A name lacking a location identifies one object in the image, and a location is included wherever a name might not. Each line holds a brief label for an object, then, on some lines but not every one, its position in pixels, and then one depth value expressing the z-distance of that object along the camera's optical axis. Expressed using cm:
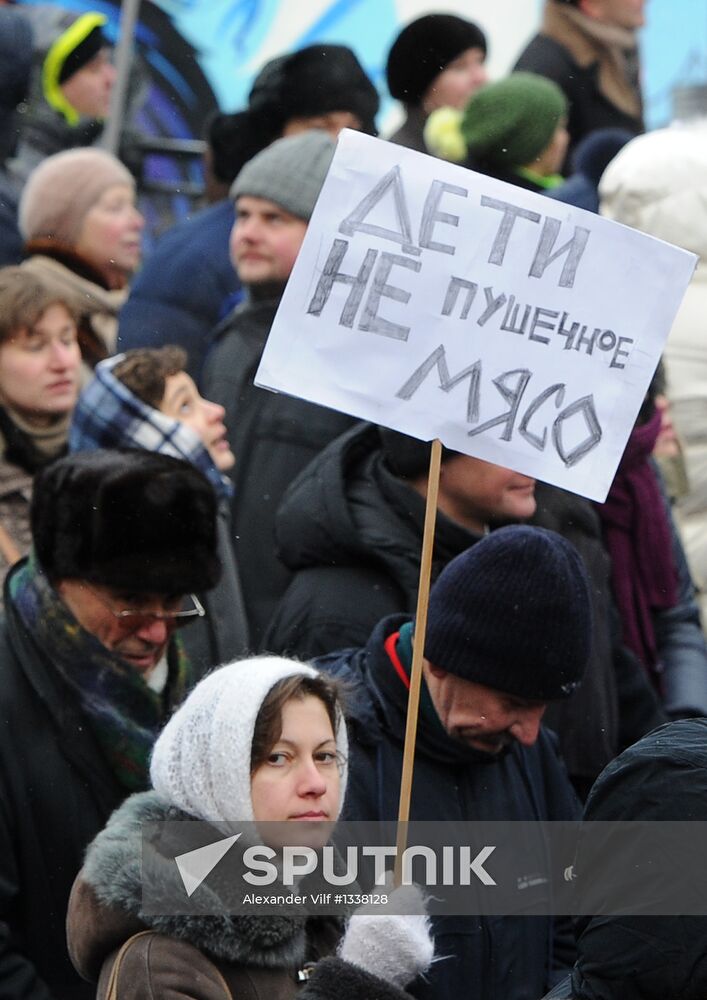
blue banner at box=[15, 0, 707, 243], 1239
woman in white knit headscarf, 514
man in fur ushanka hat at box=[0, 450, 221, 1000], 651
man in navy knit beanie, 636
